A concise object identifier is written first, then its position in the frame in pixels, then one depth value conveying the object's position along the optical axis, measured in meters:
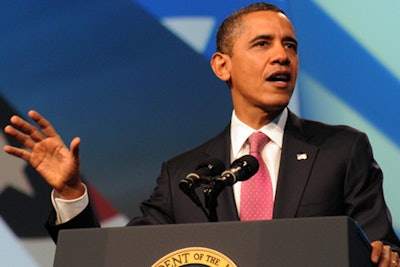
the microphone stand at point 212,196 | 4.00
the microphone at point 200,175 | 4.05
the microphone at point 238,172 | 3.98
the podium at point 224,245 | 3.53
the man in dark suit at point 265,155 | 4.78
